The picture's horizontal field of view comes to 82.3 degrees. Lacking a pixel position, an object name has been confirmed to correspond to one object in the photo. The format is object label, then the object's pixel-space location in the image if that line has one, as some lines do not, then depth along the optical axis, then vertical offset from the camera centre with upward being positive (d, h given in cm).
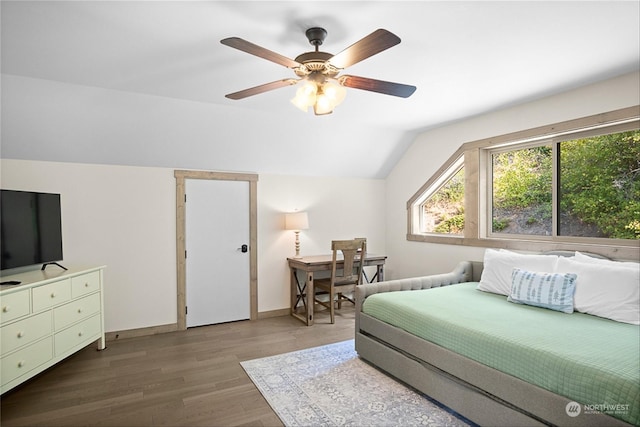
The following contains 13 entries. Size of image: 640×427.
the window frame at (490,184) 302 +20
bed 175 -87
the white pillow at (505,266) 316 -57
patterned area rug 233 -137
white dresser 247 -87
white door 423 -54
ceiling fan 194 +77
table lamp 462 -20
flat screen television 288 -18
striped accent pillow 275 -68
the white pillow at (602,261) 270 -46
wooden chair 422 -82
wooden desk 427 -88
